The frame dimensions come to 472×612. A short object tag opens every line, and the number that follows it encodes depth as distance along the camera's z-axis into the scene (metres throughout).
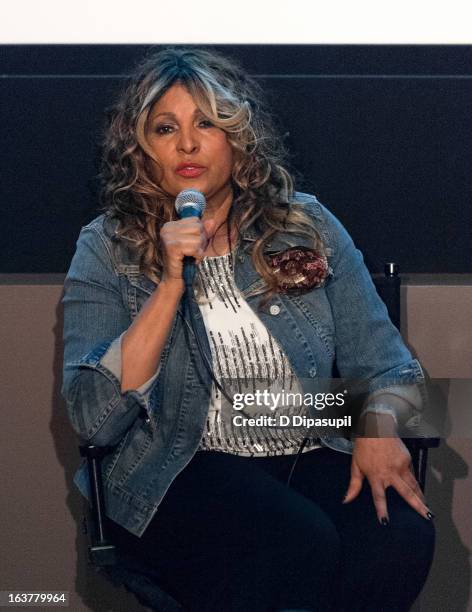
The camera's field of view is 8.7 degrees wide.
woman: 4.87
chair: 4.93
